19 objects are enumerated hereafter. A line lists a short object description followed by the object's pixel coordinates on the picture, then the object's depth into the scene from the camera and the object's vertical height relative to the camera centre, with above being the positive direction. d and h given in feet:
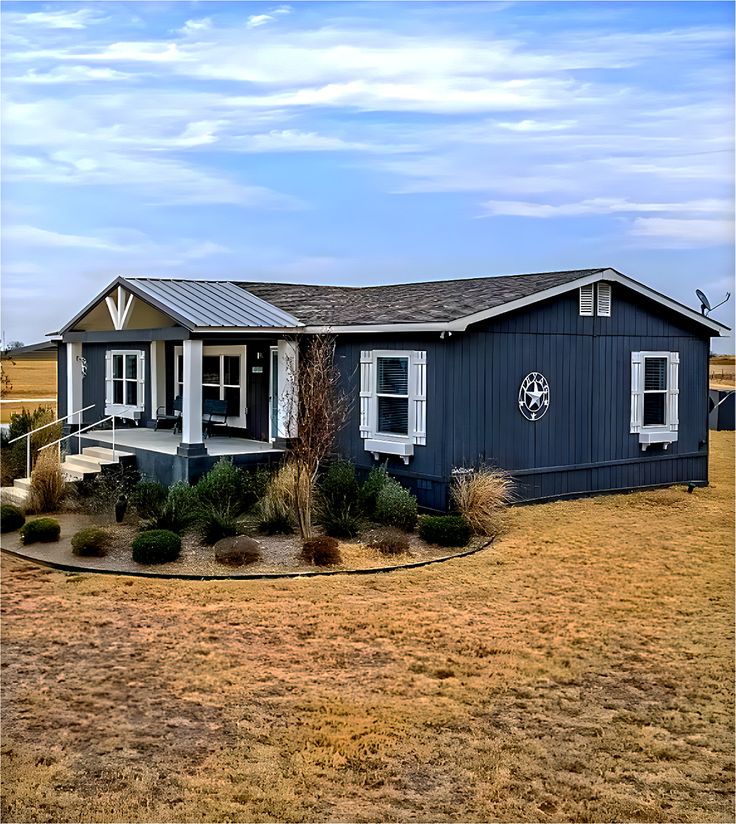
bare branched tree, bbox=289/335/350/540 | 40.29 -0.97
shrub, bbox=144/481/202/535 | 40.45 -5.16
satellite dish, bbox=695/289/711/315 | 59.67 +6.17
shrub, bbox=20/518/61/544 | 39.42 -5.73
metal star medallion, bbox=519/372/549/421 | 48.80 +0.08
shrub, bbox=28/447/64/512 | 47.34 -4.63
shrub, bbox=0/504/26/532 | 42.63 -5.61
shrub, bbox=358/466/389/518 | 43.61 -4.47
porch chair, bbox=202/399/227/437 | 59.21 -1.06
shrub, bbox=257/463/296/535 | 41.06 -4.94
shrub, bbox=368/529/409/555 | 37.50 -6.03
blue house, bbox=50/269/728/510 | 46.44 +1.19
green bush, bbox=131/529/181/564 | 35.91 -5.86
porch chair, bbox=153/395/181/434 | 62.64 -1.36
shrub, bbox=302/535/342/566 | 35.81 -6.03
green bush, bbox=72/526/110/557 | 36.96 -5.82
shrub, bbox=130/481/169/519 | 43.57 -4.79
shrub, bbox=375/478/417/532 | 41.68 -5.00
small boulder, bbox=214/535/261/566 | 35.88 -6.05
